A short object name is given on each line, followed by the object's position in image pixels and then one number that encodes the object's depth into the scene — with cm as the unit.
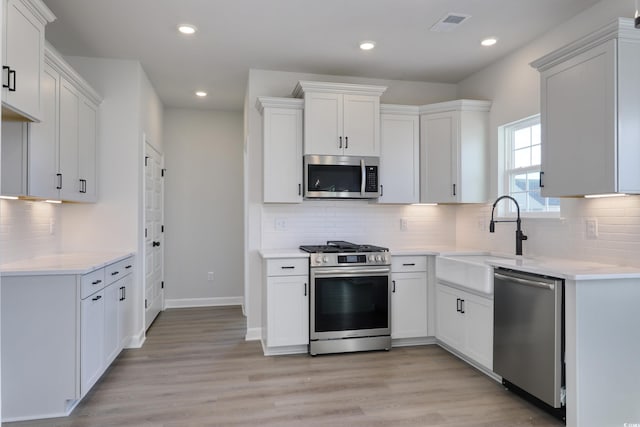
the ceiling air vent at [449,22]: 318
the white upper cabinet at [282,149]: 399
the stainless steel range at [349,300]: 375
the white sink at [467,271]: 316
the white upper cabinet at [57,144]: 268
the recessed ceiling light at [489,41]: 359
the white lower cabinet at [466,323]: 321
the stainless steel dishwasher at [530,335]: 251
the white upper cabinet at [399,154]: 427
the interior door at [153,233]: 455
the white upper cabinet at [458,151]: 412
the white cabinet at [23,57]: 223
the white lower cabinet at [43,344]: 259
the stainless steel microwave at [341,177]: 400
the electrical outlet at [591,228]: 298
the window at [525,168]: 359
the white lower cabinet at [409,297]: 397
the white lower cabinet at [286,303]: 372
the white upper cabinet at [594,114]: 248
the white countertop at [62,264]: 262
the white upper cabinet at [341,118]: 398
